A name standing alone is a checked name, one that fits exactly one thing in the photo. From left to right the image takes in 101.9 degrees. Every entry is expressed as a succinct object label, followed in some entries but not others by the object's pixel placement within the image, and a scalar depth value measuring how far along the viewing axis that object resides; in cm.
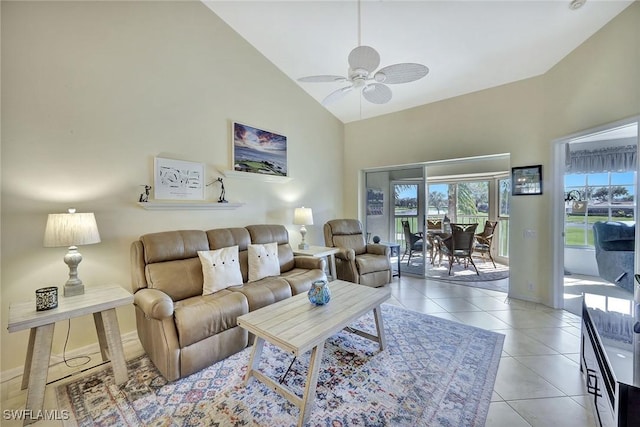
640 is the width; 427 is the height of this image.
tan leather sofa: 193
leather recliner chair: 388
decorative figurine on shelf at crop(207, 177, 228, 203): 330
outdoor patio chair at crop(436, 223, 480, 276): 481
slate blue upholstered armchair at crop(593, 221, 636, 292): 295
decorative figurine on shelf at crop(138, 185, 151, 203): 262
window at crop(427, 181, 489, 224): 661
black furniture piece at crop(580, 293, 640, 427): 109
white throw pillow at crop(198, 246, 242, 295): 253
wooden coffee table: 157
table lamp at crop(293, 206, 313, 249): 395
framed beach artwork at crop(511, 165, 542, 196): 338
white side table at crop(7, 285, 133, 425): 161
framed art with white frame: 273
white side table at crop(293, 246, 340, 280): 372
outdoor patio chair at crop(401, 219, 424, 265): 470
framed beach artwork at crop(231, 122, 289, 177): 347
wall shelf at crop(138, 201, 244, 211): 264
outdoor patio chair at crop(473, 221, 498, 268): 552
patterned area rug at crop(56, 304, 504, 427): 159
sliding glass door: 473
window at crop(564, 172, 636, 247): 328
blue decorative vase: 208
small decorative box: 172
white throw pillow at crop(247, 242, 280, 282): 296
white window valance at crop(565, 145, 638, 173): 309
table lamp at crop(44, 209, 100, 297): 188
